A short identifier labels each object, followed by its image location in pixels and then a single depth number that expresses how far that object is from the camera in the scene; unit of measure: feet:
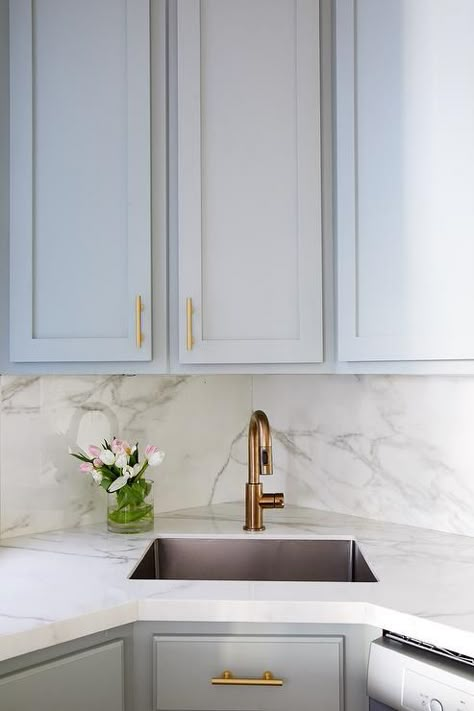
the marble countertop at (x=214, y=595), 4.43
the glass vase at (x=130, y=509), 6.58
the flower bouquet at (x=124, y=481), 6.48
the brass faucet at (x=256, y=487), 6.61
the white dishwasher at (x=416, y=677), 4.24
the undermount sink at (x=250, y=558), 6.48
